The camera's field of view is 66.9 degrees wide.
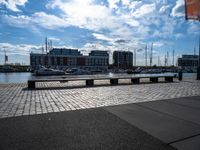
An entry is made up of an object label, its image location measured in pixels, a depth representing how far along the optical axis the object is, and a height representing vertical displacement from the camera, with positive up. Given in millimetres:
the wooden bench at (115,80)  10669 -947
